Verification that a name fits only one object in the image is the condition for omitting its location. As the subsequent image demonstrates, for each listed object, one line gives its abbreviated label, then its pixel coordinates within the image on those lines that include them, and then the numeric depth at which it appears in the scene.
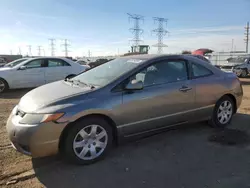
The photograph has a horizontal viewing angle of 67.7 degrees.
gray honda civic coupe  2.44
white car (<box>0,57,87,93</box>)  7.42
